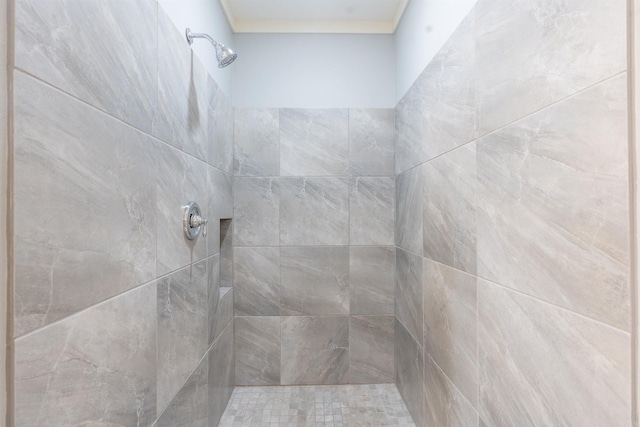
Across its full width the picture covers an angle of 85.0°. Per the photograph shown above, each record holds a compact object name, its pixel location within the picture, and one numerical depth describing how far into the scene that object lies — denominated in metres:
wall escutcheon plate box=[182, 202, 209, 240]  1.37
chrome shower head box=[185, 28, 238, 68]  1.50
